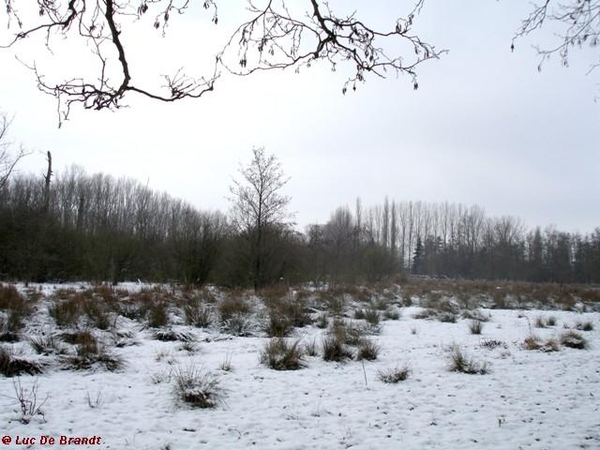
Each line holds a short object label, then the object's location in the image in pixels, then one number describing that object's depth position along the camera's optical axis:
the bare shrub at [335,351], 6.94
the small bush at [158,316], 8.86
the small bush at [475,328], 9.99
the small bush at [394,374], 5.86
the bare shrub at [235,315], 9.28
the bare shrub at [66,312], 8.13
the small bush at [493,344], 8.22
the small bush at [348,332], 7.94
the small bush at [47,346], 6.25
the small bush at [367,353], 7.12
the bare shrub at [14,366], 5.23
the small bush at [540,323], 11.48
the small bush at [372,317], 10.58
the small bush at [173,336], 8.03
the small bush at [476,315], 12.52
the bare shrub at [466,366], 6.38
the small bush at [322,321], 10.14
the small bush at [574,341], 8.48
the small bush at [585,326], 11.00
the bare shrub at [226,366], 6.15
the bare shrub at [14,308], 7.43
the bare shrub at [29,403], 4.01
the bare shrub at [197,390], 4.72
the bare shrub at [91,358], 5.72
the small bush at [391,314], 12.32
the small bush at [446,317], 12.17
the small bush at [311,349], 7.22
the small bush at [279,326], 9.04
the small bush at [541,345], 8.00
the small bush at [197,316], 9.43
